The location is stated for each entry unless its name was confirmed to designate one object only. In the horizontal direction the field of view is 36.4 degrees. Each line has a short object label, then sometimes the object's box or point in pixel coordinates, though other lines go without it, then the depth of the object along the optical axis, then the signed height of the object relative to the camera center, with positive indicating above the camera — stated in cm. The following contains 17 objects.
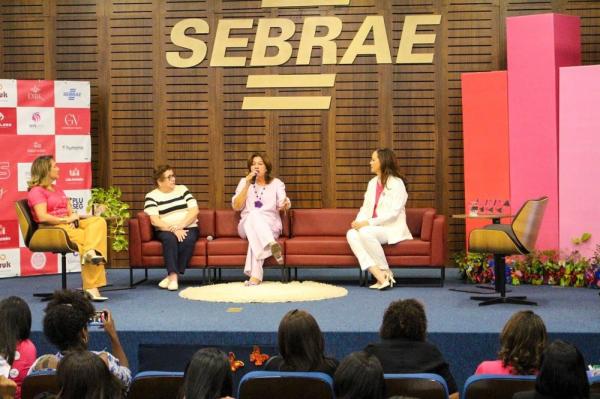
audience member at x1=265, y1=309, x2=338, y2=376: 354 -58
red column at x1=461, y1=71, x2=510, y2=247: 862 +56
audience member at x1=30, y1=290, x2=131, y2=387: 366 -52
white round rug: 732 -80
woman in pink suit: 815 -13
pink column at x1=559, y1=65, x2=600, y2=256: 805 +36
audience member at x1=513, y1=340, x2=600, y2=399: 288 -57
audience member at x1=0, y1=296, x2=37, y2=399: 374 -59
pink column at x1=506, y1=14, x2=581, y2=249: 827 +82
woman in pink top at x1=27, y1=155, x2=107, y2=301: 742 -19
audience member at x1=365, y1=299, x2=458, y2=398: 379 -63
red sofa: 813 -48
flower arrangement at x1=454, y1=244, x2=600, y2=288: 800 -67
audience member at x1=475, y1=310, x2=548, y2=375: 351 -57
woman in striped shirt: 815 -20
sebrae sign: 939 +156
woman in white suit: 803 -22
